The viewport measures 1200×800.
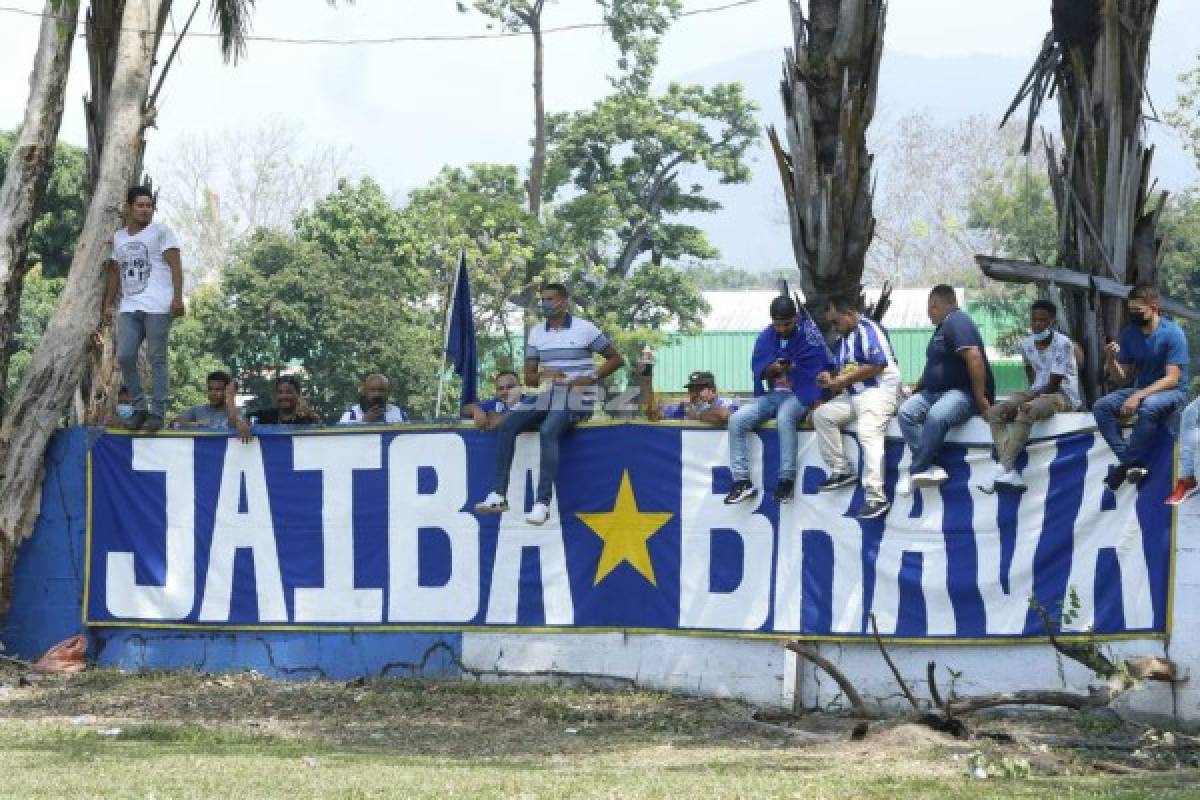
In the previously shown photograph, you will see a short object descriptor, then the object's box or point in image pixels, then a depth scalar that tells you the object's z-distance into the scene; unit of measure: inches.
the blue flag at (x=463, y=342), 781.9
